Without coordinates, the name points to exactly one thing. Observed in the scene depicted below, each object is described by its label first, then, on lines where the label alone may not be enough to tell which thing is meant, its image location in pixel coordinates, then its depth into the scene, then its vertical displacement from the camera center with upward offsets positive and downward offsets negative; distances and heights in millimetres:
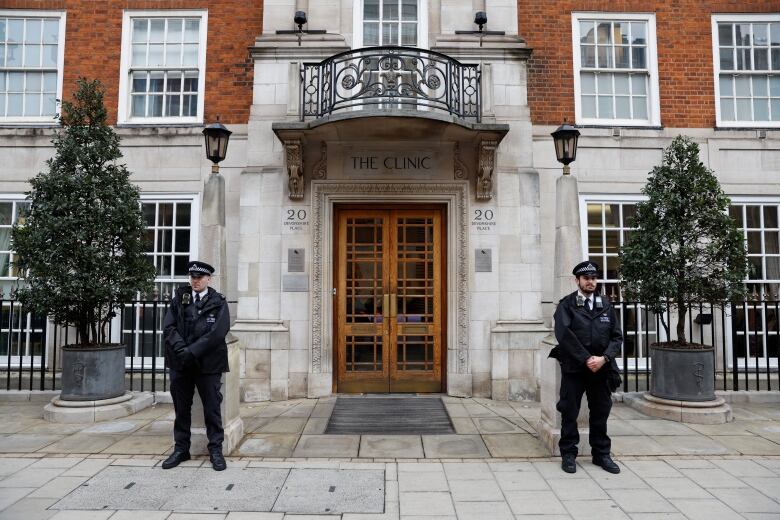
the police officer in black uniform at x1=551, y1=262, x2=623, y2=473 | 5219 -653
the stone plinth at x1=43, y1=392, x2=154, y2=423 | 7016 -1643
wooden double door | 8594 -176
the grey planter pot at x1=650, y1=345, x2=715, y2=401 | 7117 -1126
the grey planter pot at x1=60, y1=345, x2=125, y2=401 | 7180 -1175
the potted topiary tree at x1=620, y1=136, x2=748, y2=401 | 7121 +423
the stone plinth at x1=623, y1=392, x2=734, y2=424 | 6988 -1611
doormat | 6699 -1748
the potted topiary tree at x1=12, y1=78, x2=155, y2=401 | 7059 +596
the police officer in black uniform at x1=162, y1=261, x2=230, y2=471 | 5281 -682
